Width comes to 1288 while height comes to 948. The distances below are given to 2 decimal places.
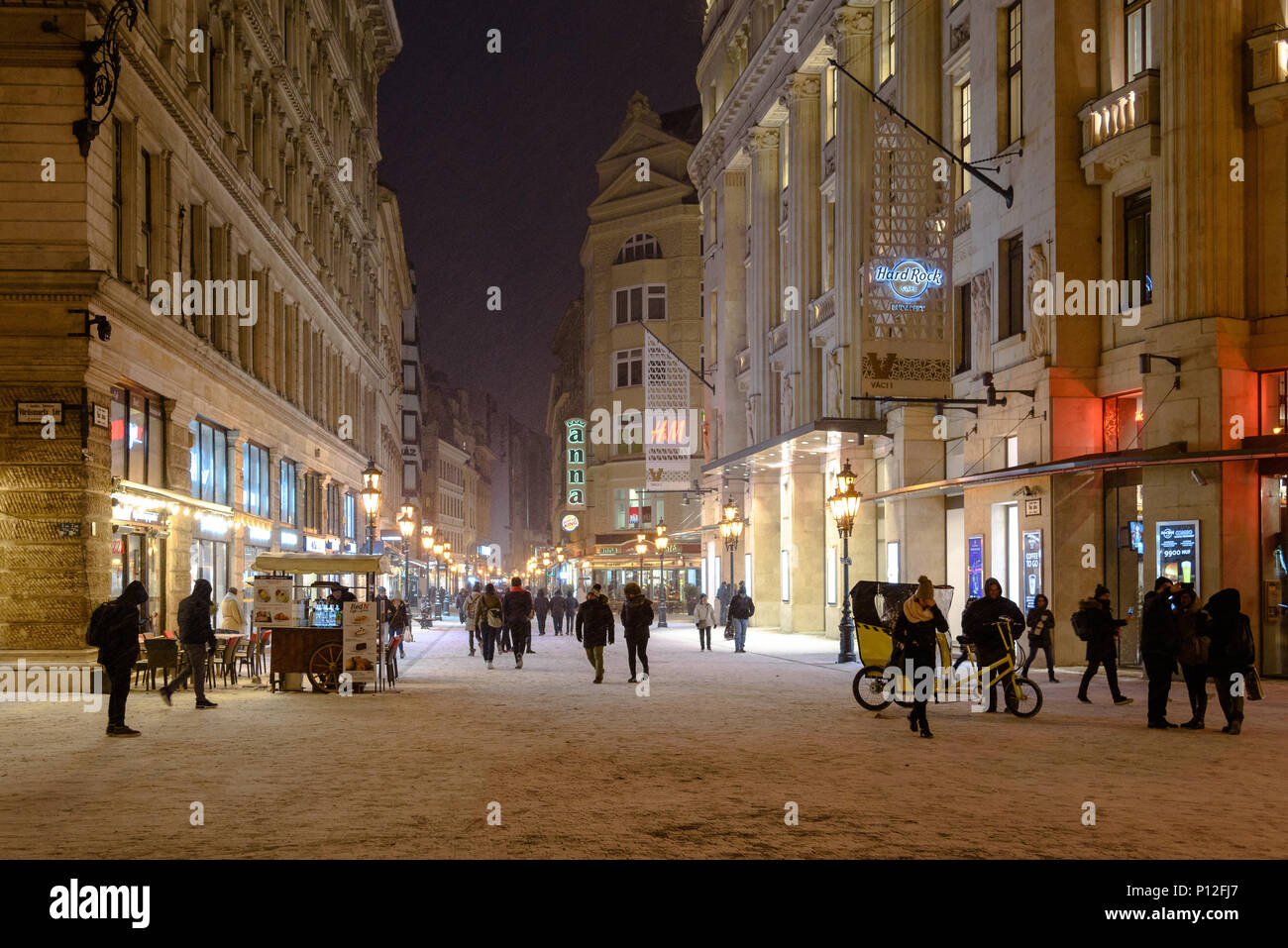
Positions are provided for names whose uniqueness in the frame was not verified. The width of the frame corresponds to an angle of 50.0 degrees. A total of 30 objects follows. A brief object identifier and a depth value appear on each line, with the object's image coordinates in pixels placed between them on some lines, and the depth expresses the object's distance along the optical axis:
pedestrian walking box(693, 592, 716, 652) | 38.28
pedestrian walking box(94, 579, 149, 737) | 16.39
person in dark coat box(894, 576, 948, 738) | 16.22
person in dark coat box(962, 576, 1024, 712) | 17.86
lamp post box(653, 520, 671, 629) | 56.17
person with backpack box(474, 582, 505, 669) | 30.78
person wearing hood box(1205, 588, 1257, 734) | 16.08
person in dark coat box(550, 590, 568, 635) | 51.88
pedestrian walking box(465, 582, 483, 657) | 37.00
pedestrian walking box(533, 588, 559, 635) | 51.06
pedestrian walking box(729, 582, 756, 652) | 36.00
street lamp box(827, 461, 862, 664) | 29.89
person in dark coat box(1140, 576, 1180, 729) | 16.69
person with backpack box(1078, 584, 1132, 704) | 19.72
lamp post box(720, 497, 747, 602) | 44.22
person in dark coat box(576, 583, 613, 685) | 25.22
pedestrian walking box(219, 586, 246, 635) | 28.27
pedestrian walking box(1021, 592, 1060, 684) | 21.73
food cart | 23.47
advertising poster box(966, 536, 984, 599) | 30.11
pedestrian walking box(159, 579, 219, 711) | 19.72
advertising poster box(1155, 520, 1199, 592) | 23.38
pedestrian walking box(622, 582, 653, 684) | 24.47
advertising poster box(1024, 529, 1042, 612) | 27.38
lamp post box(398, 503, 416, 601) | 42.81
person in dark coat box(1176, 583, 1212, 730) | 16.34
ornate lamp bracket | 23.00
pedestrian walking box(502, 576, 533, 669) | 30.83
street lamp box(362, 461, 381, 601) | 31.64
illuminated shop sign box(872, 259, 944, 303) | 29.41
